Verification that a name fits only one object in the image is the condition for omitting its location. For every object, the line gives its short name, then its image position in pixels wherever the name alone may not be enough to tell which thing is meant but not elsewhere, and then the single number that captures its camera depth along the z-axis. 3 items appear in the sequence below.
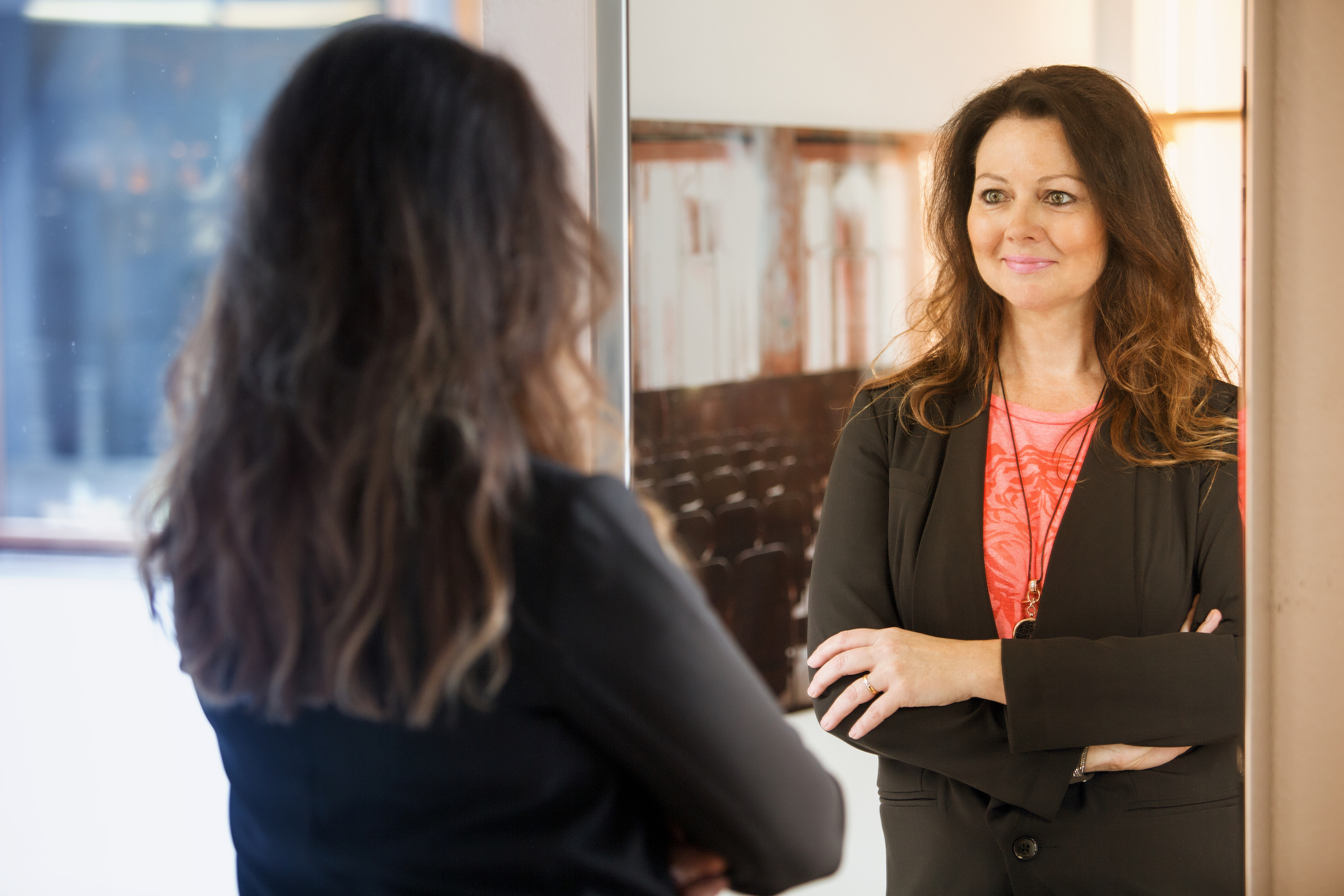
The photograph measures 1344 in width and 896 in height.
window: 3.67
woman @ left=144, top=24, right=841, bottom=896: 2.97
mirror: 3.37
